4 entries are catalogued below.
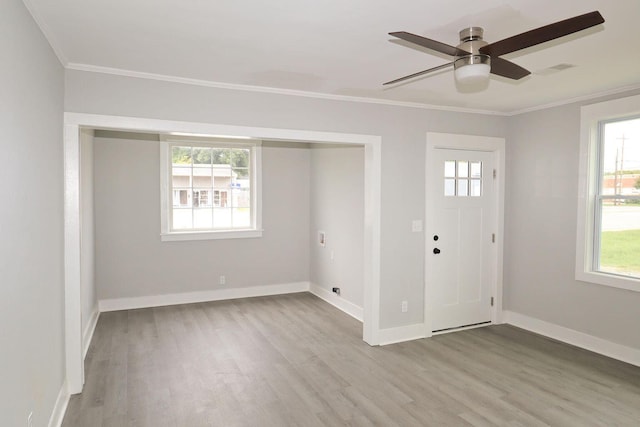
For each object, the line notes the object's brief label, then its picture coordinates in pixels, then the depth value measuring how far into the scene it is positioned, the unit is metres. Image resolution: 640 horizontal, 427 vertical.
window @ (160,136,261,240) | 5.66
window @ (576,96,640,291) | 3.84
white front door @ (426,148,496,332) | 4.63
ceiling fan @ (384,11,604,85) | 1.70
